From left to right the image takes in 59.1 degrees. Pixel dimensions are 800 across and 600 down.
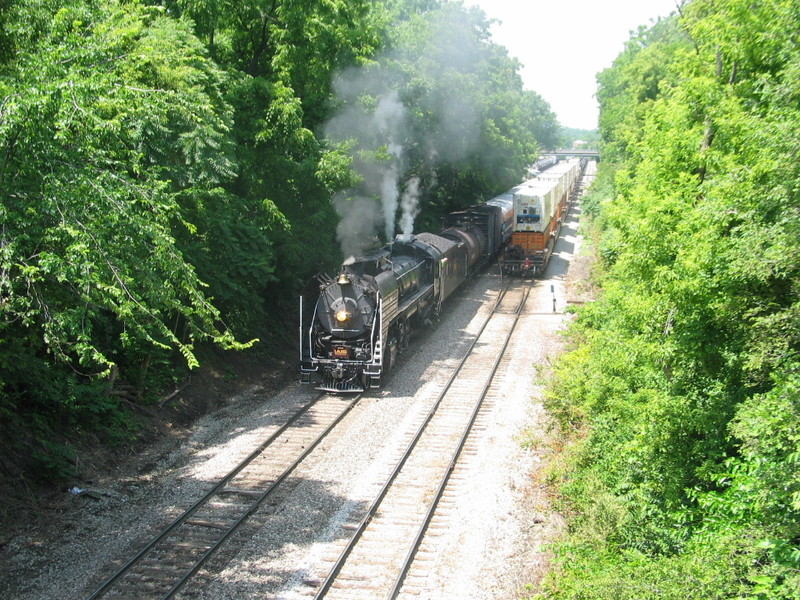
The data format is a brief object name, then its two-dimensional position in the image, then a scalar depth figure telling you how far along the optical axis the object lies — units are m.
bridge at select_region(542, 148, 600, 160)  144.61
